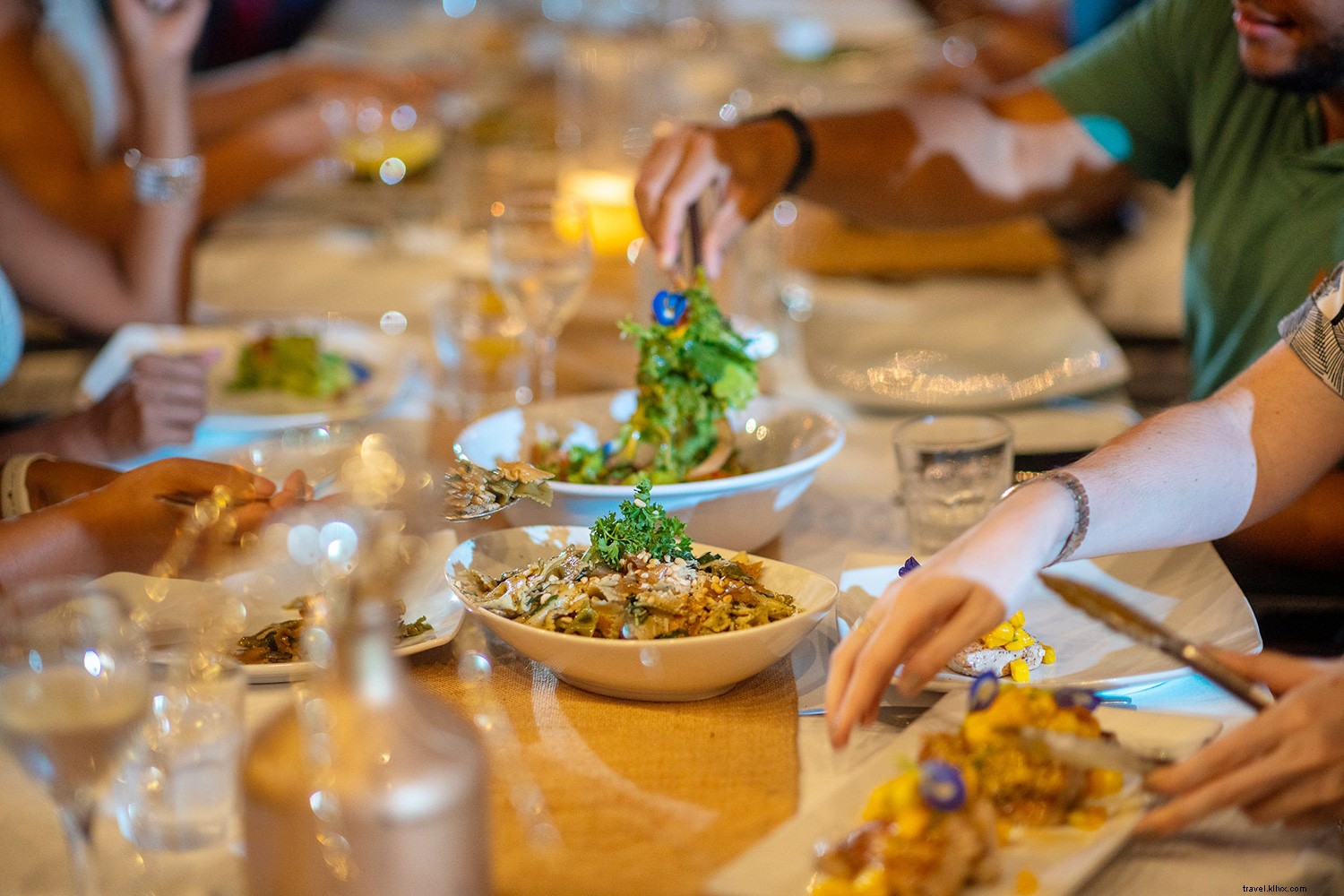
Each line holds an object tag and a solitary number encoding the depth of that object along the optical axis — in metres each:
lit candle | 2.62
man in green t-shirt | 1.66
